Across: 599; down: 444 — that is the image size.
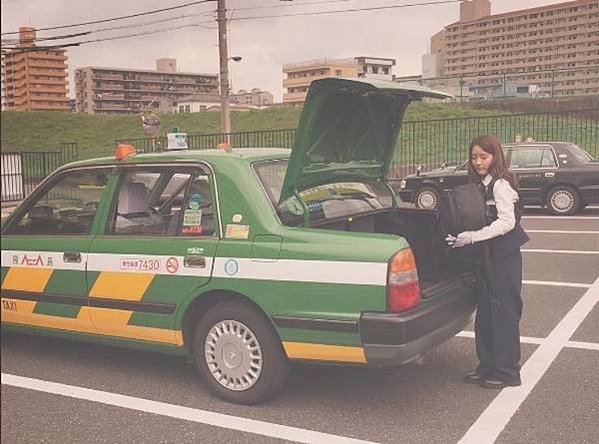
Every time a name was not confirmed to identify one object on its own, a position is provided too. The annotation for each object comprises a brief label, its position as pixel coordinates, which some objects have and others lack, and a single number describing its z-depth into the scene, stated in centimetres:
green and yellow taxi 369
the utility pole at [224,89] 2078
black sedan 1390
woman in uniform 417
